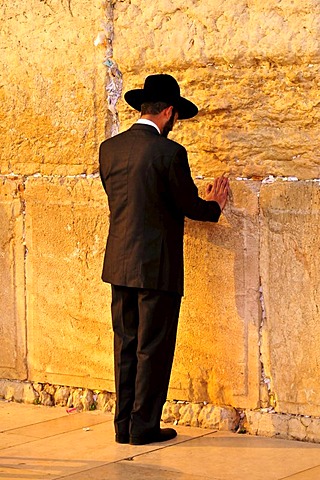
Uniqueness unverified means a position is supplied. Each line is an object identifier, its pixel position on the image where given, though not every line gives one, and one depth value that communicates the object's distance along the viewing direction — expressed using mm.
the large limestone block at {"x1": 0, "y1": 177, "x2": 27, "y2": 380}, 7324
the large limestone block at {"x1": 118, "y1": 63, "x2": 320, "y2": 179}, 6195
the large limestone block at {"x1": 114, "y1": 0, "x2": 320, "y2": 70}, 6090
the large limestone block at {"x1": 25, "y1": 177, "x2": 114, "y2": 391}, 6996
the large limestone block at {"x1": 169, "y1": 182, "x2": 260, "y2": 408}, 6453
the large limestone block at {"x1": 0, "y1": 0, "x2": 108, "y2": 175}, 6891
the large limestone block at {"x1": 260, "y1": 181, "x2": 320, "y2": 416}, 6242
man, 6141
